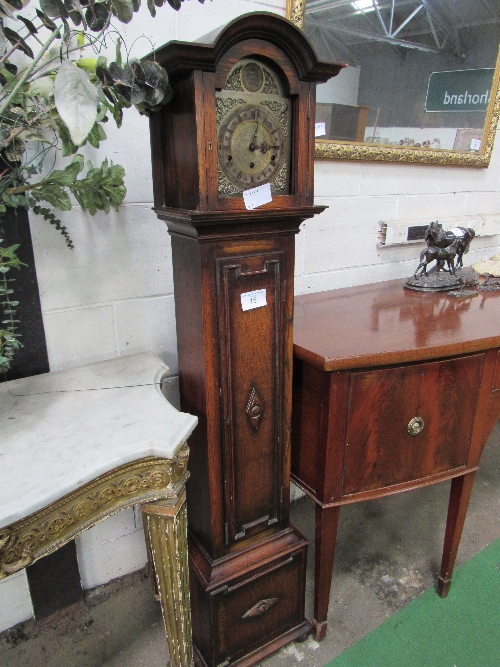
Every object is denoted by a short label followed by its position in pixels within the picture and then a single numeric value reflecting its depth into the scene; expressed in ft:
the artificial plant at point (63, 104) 1.98
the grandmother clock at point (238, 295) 2.81
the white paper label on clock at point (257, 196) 2.99
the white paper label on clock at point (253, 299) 3.23
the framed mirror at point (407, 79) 4.85
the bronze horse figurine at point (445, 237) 5.16
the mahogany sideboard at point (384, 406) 3.56
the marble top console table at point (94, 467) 2.43
